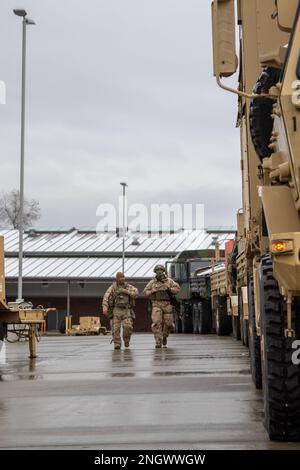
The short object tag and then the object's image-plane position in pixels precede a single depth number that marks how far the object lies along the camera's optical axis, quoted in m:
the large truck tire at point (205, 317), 27.39
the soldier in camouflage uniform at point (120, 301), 18.77
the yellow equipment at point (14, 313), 14.76
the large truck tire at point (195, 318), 28.36
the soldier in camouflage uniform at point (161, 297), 18.84
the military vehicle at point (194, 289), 27.34
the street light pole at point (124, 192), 50.72
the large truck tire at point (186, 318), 30.14
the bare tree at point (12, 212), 65.25
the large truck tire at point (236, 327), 21.64
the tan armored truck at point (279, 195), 5.60
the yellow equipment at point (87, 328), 39.16
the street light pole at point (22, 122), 28.25
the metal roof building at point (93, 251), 51.94
